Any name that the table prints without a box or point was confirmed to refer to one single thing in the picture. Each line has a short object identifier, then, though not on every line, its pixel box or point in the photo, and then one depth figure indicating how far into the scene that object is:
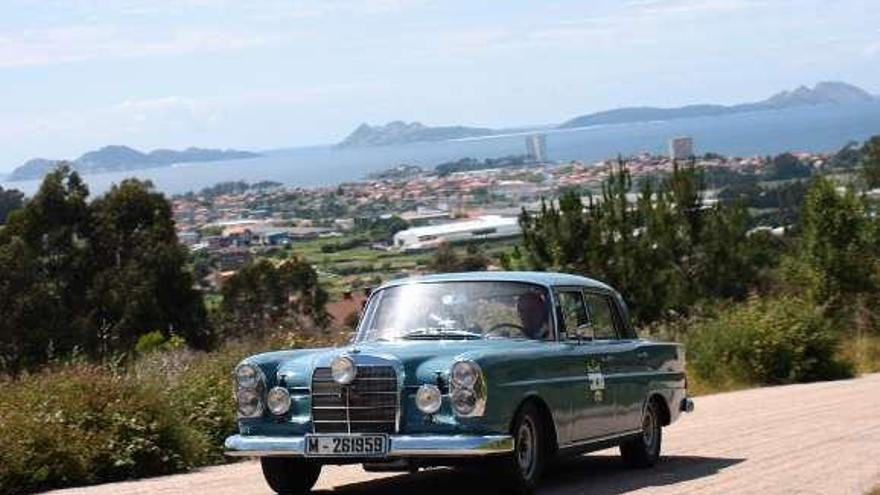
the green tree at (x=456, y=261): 55.72
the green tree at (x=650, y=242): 49.44
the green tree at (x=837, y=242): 51.56
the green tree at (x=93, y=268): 51.25
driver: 11.68
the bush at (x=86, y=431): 12.45
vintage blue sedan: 10.11
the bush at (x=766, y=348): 27.11
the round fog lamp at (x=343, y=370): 10.25
